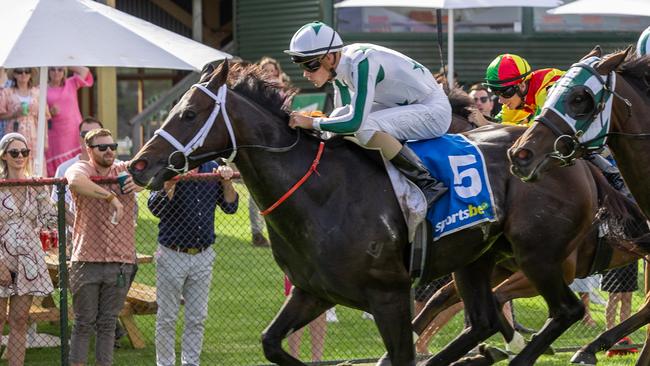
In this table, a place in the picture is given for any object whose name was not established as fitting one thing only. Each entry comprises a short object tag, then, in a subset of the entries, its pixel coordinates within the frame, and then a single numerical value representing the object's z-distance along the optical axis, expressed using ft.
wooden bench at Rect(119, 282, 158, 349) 58.14
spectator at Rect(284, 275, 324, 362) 55.21
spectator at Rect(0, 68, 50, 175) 73.84
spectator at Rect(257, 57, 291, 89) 64.50
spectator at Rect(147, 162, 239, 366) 52.62
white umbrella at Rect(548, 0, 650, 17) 79.87
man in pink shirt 50.73
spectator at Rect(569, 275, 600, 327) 63.79
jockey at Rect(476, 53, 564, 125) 50.31
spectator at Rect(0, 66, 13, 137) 72.33
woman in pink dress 79.87
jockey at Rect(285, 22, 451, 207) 41.37
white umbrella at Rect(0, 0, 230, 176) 55.07
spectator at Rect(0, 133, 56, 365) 51.54
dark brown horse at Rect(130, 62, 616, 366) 40.86
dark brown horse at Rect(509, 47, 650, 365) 37.15
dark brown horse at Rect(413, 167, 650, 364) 47.65
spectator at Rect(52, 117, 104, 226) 54.65
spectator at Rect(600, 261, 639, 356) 59.98
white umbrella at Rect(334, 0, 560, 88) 81.71
